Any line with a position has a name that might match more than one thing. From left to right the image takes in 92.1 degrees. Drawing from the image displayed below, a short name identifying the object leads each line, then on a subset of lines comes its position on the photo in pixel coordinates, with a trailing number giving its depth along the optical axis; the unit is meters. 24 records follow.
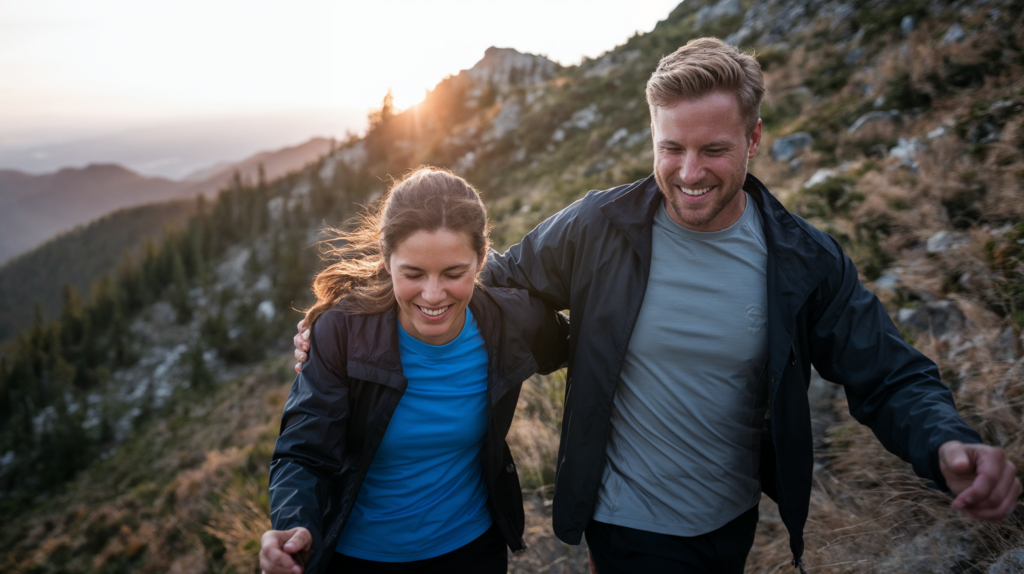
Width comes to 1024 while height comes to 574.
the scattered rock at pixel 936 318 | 3.53
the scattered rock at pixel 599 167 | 15.59
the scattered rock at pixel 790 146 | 8.80
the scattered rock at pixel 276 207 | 48.59
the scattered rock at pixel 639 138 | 16.92
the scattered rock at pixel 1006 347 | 2.88
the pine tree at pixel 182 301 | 42.03
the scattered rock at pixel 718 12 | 25.33
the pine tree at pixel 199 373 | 29.12
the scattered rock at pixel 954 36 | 8.34
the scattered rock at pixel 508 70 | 38.22
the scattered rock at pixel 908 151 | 5.95
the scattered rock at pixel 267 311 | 34.25
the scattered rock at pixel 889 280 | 4.23
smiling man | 1.97
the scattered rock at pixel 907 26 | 11.07
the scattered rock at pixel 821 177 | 6.59
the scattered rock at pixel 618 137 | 18.06
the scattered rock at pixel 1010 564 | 1.97
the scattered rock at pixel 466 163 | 25.78
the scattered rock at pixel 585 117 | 22.80
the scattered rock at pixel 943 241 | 4.16
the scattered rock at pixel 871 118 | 7.72
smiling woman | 1.94
